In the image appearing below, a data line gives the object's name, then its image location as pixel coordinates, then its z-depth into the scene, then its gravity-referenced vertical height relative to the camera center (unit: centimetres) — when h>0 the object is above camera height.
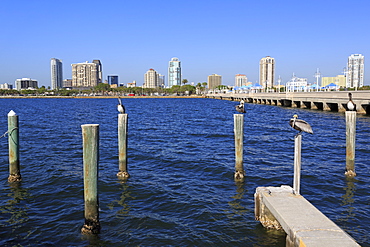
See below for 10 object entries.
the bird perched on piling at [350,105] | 1666 -41
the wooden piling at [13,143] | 1166 -161
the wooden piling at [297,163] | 775 -156
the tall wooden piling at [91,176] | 794 -193
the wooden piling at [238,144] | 1186 -172
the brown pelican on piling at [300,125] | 734 -63
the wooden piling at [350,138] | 1216 -156
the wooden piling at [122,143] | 1231 -171
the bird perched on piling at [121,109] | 1272 -44
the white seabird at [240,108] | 2203 -73
